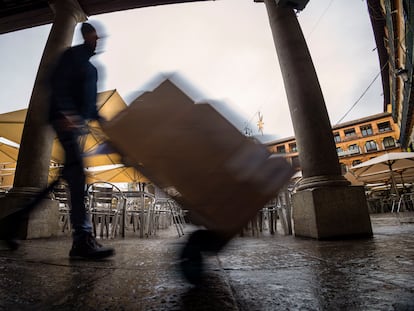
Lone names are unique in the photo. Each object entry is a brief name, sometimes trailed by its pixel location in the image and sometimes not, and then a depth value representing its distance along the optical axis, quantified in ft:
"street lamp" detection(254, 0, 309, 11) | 10.46
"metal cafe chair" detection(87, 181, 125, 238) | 11.60
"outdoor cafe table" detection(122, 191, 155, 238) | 11.83
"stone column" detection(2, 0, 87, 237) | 10.94
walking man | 5.99
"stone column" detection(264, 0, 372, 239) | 7.97
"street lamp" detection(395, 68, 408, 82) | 26.04
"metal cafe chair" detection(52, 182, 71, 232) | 12.54
